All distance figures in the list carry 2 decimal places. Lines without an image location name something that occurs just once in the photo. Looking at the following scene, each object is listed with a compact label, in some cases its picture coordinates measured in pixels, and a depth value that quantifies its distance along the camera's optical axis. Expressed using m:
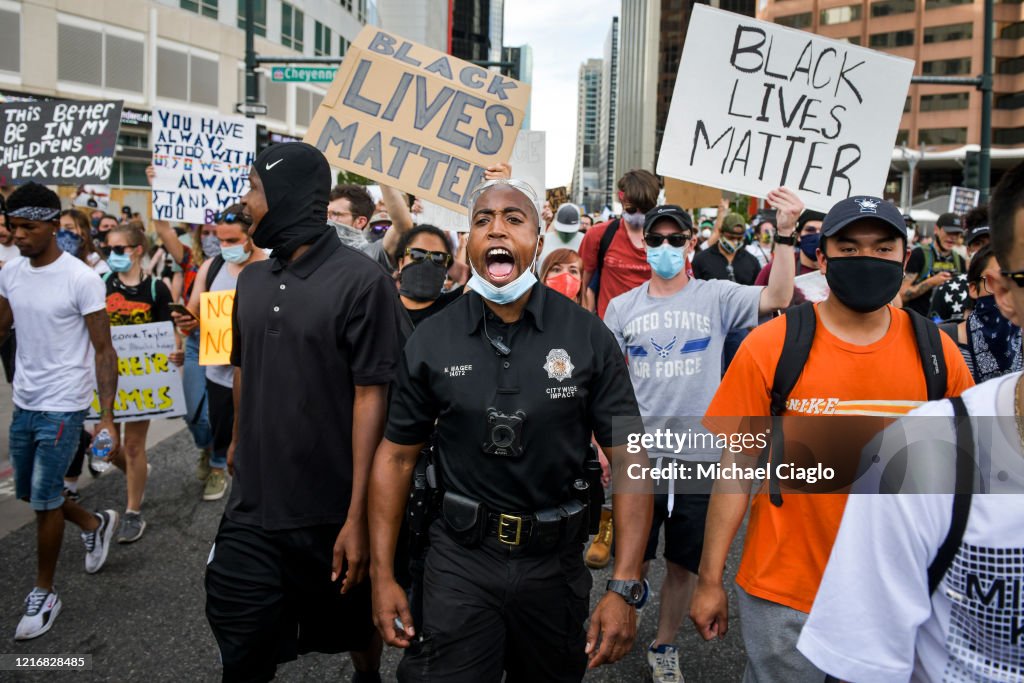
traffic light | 14.88
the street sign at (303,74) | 13.70
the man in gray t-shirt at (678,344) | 3.70
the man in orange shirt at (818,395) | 2.51
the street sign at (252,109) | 13.97
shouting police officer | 2.41
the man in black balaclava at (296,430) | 2.86
